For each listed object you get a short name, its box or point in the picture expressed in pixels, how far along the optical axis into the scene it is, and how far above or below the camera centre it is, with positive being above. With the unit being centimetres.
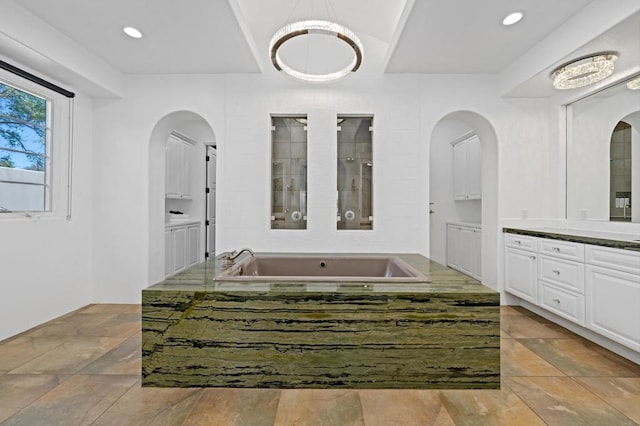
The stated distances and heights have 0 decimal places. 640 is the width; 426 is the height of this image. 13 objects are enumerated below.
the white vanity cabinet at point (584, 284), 233 -53
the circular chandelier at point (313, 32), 226 +115
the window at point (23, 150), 295 +54
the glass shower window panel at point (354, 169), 398 +50
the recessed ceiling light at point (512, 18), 275 +152
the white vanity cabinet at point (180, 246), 468 -45
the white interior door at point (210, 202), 599 +19
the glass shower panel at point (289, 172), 399 +46
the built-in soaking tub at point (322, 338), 203 -70
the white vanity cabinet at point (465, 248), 468 -46
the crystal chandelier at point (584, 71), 279 +116
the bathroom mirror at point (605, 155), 294 +54
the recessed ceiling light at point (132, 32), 300 +152
